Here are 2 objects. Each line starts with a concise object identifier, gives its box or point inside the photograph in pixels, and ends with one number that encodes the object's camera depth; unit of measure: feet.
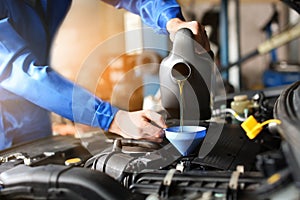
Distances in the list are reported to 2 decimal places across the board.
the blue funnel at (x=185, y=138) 2.84
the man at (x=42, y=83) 3.28
